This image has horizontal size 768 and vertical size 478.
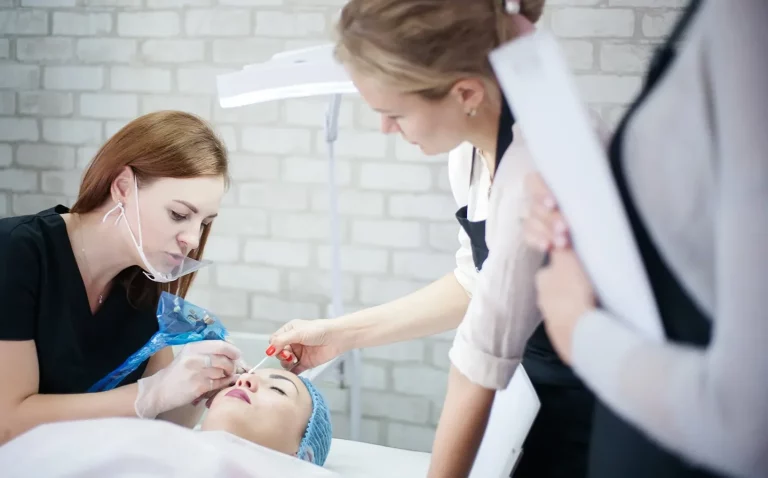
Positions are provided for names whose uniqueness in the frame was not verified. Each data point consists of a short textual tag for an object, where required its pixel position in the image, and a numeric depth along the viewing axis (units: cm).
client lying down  86
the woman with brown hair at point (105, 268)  108
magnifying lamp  98
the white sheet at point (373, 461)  129
